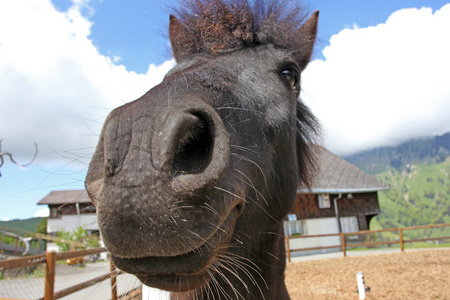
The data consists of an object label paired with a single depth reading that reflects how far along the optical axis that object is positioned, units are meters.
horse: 1.01
